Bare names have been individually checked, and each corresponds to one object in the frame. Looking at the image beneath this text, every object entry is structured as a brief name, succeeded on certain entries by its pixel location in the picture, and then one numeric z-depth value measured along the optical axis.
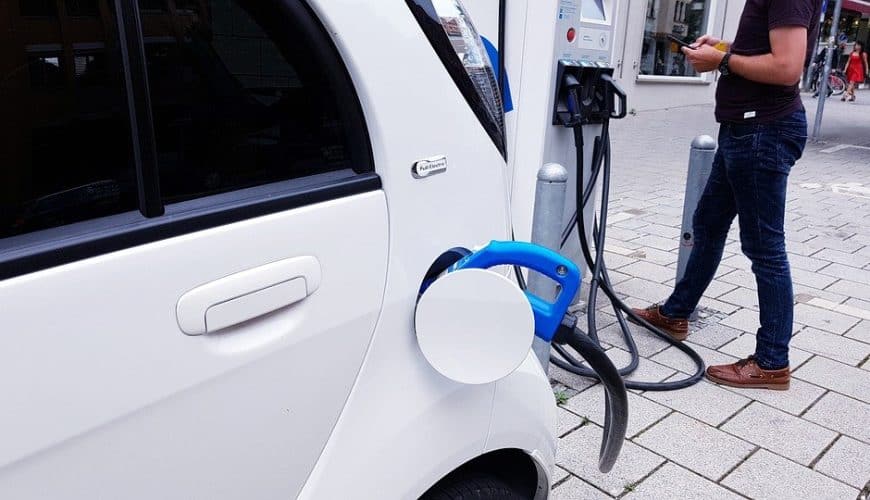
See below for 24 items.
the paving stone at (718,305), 4.24
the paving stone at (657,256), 5.08
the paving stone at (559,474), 2.64
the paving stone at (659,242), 5.43
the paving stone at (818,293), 4.51
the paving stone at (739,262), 5.05
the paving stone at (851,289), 4.59
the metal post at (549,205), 2.51
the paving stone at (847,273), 4.91
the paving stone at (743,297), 4.34
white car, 0.93
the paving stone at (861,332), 3.92
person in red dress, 20.67
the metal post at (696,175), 3.85
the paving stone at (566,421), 2.96
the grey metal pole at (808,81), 20.84
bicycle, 22.16
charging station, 3.39
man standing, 2.82
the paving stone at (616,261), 4.95
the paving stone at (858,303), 4.38
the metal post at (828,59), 10.66
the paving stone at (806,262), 5.12
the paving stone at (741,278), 4.70
